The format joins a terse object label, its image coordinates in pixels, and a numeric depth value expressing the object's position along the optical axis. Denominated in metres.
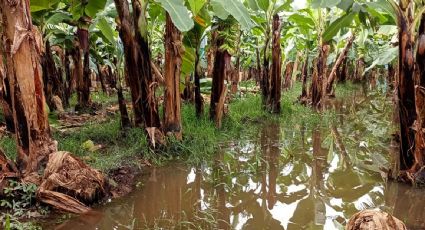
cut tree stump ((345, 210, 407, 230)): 1.58
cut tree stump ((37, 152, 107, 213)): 2.48
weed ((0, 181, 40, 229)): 2.33
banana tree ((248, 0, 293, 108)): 5.66
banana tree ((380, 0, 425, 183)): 2.90
